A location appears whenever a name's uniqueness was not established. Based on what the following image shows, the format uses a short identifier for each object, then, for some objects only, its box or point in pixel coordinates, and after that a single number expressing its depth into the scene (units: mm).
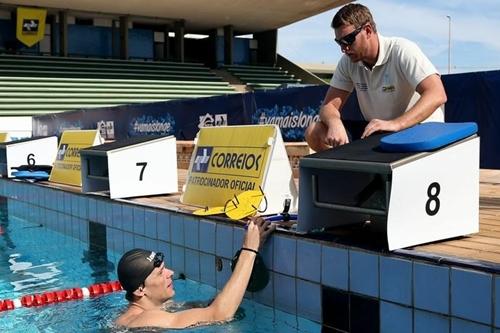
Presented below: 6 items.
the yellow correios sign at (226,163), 4500
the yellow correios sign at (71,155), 7797
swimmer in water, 3215
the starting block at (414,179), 2855
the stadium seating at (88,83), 19953
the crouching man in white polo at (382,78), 3357
